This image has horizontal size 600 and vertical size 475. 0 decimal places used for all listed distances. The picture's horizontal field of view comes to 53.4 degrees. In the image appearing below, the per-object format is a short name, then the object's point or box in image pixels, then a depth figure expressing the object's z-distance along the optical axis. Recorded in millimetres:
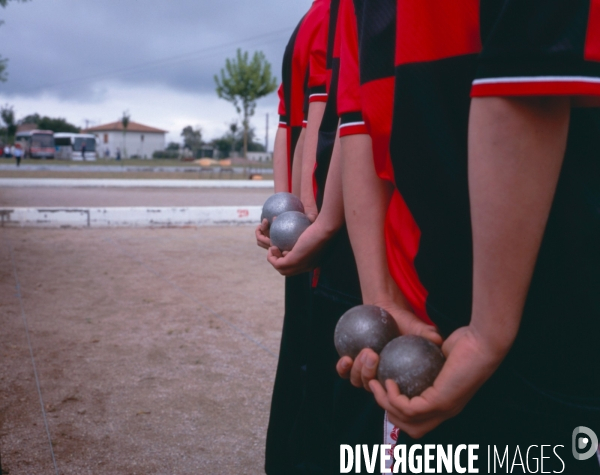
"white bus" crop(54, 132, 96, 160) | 57469
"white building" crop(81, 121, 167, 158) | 96744
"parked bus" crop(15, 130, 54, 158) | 55250
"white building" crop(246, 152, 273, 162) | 77969
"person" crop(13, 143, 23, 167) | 38406
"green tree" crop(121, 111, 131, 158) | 64812
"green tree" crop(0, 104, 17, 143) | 69688
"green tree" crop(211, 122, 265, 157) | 78431
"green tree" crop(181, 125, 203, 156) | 82688
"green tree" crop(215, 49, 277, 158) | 40781
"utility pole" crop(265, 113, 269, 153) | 82062
